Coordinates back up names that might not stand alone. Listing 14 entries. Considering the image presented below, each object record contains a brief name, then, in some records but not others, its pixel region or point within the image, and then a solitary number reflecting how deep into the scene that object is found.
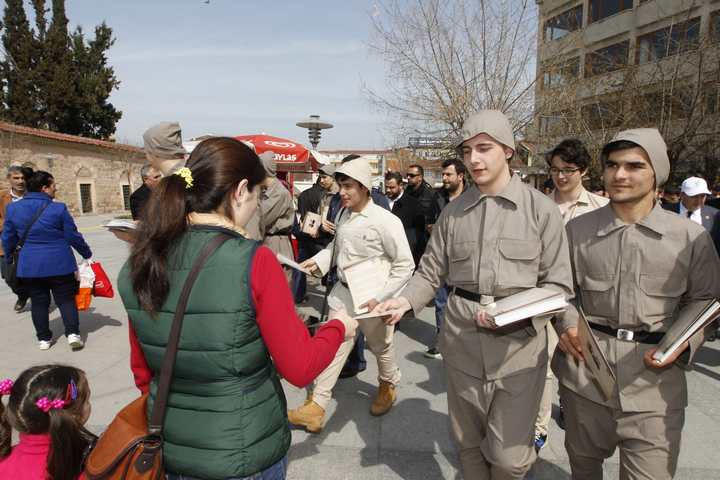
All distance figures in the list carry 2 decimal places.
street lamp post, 13.81
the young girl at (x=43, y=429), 1.69
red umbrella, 9.98
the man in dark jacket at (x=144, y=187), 4.30
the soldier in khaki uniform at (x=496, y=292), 2.03
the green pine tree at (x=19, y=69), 30.47
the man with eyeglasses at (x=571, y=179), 3.29
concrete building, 9.97
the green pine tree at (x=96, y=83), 32.00
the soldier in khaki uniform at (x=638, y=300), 1.90
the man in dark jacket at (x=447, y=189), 4.98
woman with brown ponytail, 1.36
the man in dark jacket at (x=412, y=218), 6.00
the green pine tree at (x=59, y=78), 30.94
